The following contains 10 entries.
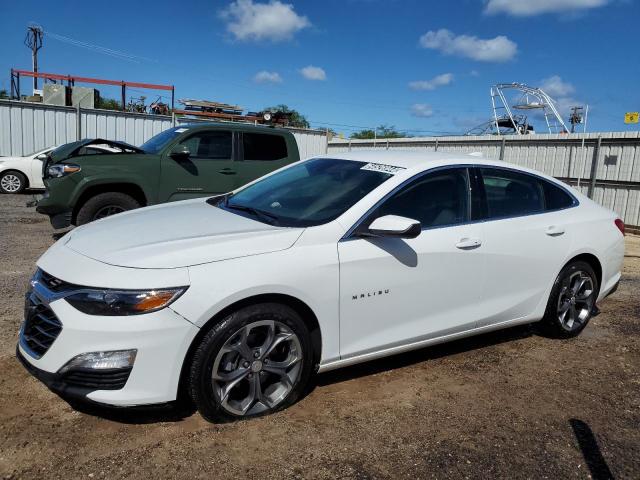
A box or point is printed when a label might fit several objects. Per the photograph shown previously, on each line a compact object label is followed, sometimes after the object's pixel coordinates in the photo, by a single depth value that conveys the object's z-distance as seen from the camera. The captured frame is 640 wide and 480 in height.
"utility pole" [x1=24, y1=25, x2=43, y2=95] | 43.44
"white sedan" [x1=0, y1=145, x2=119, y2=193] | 14.11
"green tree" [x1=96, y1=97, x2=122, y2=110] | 45.55
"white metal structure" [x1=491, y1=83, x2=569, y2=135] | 24.53
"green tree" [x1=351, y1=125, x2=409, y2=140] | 41.16
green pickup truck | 7.06
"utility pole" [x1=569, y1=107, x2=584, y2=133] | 22.23
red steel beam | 21.77
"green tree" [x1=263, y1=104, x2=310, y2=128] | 57.02
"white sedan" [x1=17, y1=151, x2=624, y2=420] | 2.65
